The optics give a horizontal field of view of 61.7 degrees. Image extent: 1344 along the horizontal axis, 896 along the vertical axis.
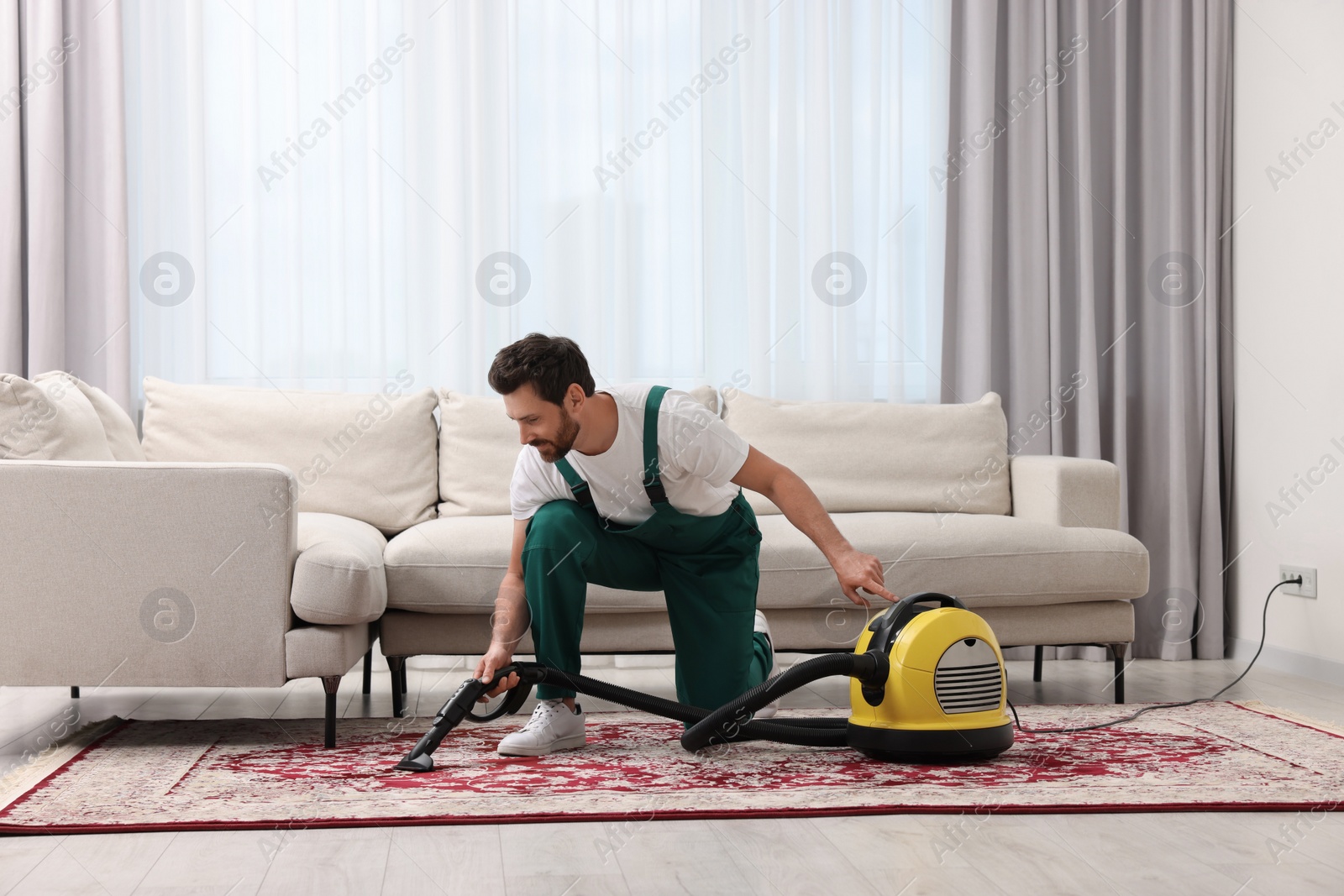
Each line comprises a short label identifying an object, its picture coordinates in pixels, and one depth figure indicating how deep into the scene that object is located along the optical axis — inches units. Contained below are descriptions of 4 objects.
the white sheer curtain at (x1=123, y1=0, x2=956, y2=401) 129.6
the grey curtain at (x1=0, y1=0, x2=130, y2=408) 122.8
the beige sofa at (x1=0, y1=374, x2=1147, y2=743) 78.9
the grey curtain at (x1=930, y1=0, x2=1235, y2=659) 135.0
